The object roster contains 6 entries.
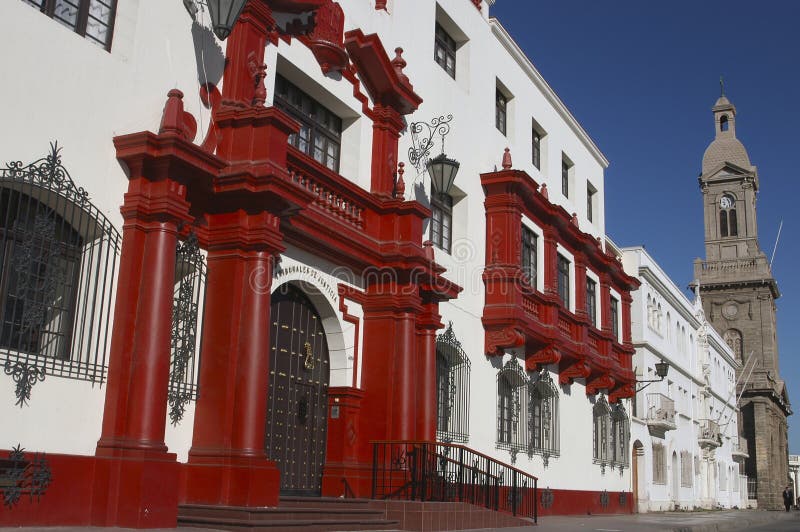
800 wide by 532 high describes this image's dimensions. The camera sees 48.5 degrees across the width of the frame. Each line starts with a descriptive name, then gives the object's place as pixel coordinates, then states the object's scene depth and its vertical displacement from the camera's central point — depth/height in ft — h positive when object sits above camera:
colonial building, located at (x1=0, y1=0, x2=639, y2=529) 31.04 +9.05
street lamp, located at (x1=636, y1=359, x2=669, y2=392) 95.09 +11.41
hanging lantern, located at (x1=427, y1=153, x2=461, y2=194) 52.95 +17.46
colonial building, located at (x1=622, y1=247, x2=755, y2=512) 105.19 +10.03
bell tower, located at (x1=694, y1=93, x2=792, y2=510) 223.30 +47.53
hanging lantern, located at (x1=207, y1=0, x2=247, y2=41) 34.99 +17.35
